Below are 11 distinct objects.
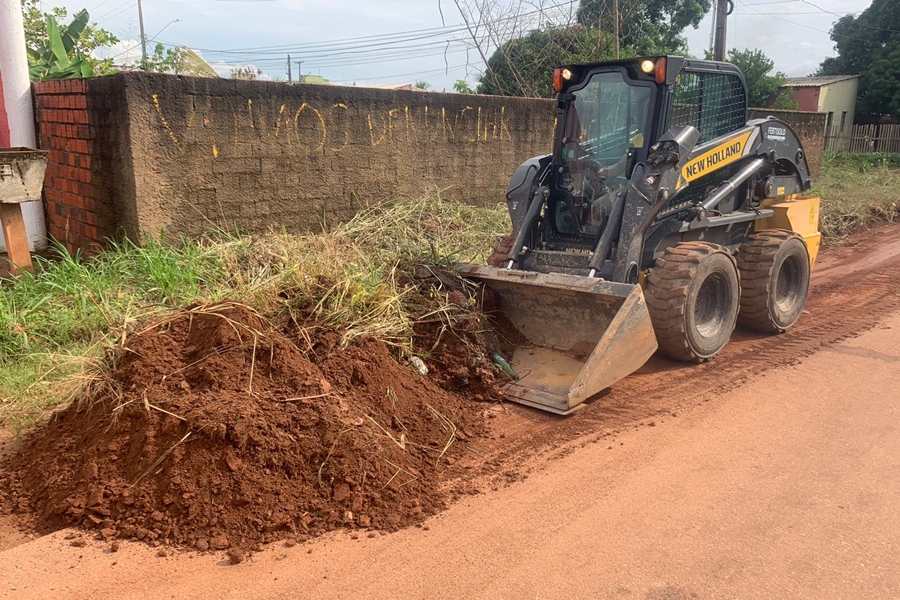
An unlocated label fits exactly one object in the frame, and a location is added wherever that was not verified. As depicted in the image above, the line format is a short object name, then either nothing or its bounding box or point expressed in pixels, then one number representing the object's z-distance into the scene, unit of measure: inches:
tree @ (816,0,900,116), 1178.6
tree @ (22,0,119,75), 449.1
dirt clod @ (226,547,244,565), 128.6
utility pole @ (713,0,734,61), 568.7
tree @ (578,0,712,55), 616.1
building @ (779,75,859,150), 1187.3
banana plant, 337.4
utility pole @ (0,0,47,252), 290.4
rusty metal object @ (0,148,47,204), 236.7
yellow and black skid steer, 212.8
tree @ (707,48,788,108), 1117.1
